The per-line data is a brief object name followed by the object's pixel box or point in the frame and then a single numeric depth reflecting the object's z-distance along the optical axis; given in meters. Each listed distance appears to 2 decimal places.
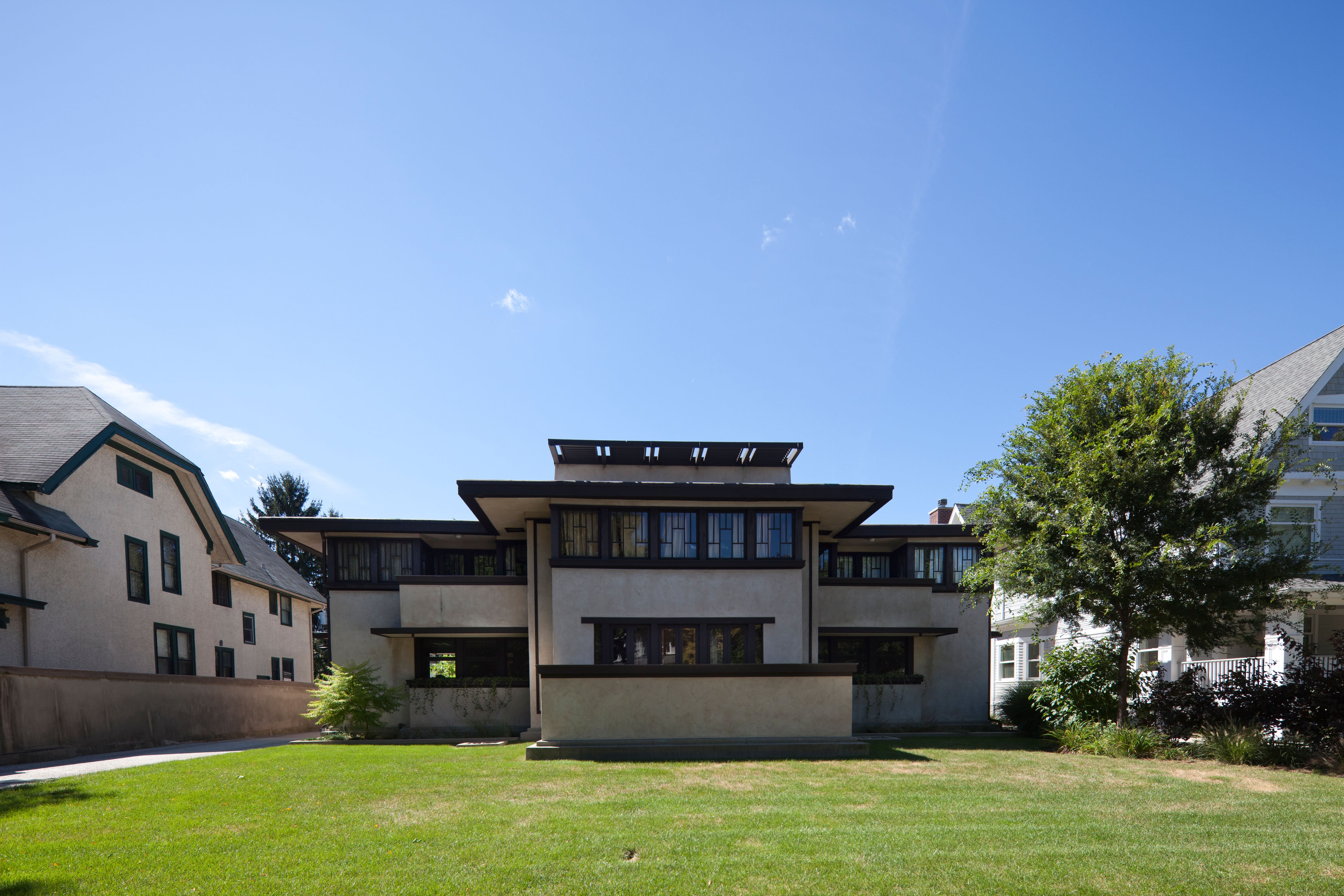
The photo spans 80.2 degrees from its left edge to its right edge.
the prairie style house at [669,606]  14.69
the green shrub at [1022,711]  18.72
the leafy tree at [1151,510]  14.92
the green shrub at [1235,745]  13.63
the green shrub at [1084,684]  16.86
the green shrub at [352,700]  18.31
